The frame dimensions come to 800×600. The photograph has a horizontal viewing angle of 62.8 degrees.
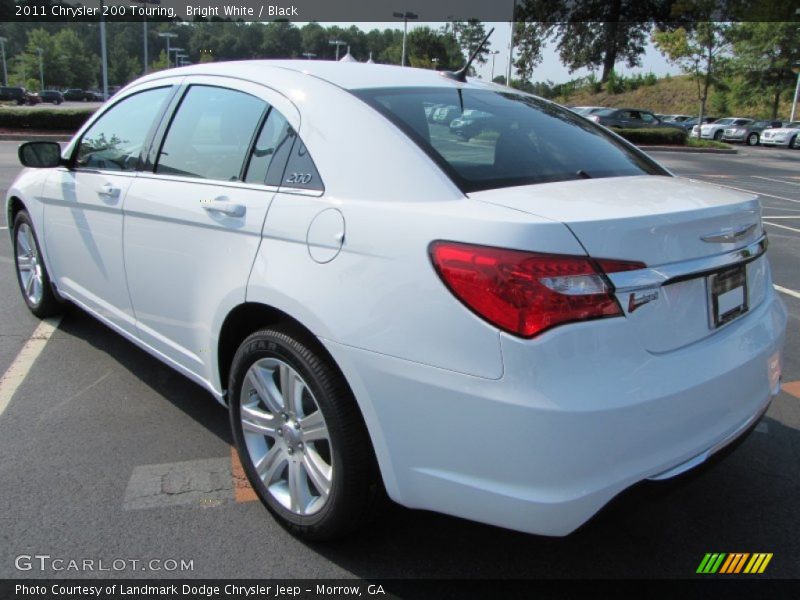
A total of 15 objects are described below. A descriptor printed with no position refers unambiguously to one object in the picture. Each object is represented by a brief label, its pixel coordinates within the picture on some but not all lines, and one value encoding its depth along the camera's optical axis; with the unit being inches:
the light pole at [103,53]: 1385.3
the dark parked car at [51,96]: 2563.5
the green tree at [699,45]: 1180.5
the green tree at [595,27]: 2167.8
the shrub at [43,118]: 862.5
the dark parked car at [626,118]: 1180.5
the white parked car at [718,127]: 1407.9
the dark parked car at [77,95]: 3331.7
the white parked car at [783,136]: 1312.7
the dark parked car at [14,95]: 2226.9
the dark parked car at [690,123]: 1505.9
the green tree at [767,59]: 1498.5
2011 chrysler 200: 69.4
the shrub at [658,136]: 1083.3
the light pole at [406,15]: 1259.7
